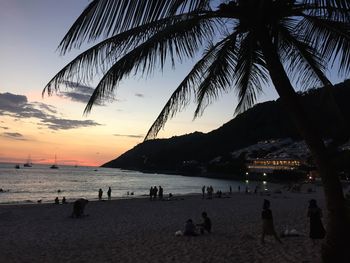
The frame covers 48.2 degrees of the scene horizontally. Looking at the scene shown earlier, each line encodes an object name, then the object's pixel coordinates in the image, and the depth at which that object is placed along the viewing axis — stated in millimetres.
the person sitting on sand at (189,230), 12188
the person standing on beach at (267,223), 10000
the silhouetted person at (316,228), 8688
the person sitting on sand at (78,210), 19422
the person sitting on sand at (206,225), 12844
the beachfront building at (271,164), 134000
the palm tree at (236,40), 3713
